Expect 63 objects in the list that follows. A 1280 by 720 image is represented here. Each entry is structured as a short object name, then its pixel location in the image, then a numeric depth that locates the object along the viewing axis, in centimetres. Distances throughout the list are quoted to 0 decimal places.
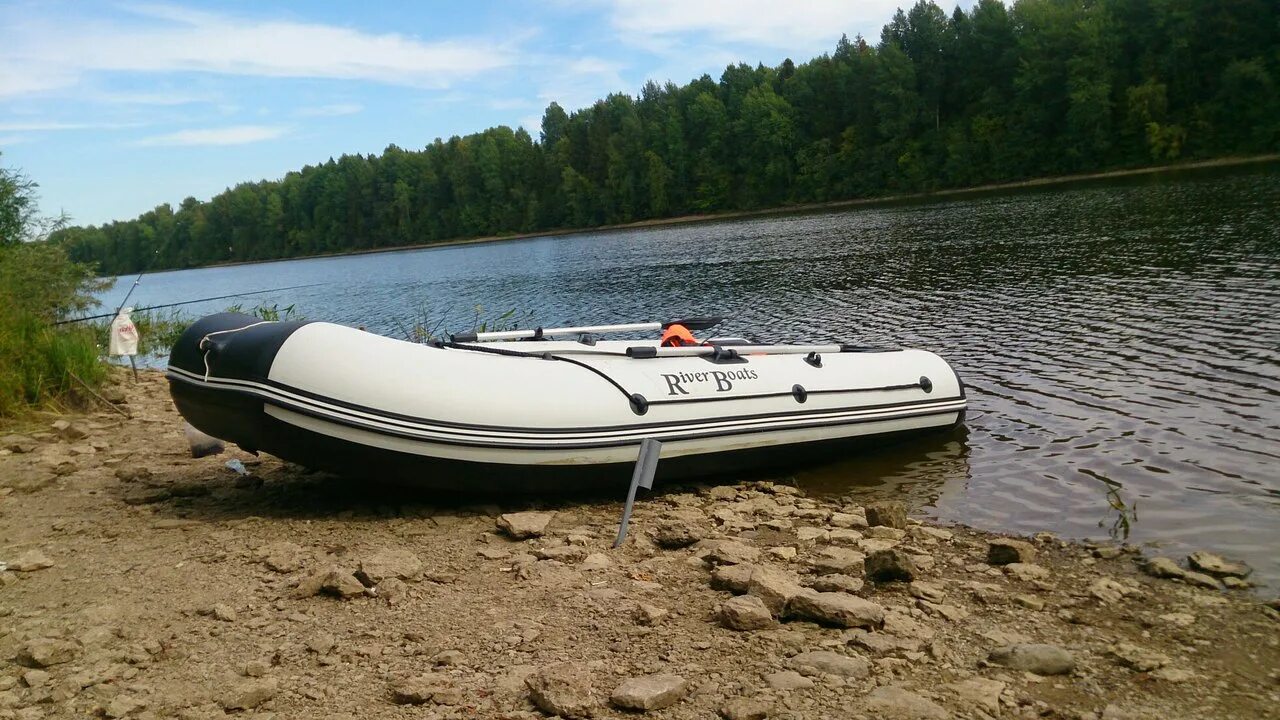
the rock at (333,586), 430
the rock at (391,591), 430
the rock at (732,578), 438
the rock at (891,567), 458
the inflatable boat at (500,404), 539
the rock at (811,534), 553
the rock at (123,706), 320
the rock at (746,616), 397
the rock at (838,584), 440
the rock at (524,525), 535
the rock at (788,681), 342
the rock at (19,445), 708
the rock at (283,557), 470
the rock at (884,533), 559
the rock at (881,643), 377
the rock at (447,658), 367
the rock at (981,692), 330
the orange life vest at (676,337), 771
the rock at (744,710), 320
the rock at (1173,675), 356
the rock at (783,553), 515
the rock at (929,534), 563
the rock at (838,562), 482
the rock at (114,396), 919
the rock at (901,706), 319
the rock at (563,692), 324
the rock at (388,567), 445
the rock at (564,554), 497
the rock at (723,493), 671
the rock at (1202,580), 459
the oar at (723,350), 689
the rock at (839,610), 398
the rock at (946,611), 420
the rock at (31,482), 612
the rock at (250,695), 330
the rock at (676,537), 534
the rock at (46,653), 355
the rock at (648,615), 406
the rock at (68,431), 767
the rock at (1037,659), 362
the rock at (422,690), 332
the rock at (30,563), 462
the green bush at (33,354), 809
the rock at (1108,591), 447
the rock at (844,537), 546
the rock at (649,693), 327
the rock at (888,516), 583
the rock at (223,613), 405
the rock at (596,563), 482
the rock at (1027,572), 478
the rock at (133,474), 643
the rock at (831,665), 354
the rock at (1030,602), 436
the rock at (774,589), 416
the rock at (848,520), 587
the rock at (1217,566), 474
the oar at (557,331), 738
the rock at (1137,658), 364
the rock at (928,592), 440
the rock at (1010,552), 501
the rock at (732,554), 491
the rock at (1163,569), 475
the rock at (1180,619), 414
